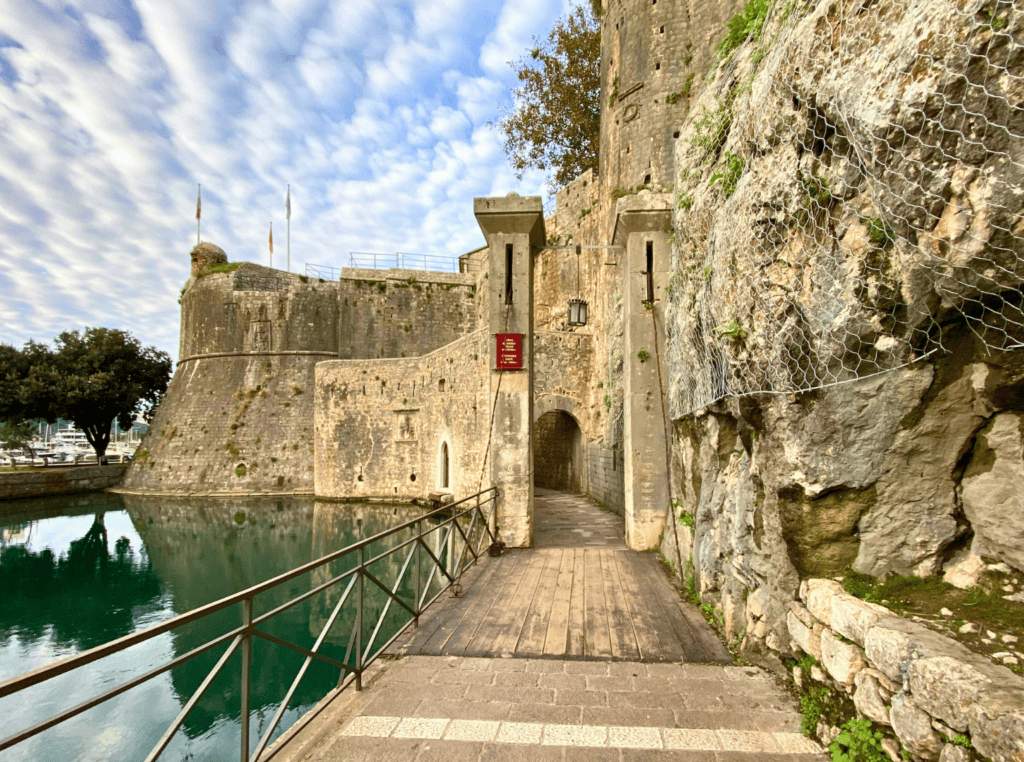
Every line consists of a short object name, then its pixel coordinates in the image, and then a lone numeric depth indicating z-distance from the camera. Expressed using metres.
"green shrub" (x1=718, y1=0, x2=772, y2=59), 3.96
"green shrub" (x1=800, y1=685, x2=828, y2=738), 2.59
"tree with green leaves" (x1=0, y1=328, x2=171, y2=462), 22.38
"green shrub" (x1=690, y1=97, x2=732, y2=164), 4.43
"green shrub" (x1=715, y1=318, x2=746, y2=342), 3.36
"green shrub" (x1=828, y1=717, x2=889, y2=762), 2.18
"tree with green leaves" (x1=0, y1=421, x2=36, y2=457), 24.49
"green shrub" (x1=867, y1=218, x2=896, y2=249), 2.30
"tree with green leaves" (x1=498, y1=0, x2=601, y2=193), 18.98
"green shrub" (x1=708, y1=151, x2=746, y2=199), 3.77
